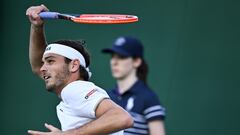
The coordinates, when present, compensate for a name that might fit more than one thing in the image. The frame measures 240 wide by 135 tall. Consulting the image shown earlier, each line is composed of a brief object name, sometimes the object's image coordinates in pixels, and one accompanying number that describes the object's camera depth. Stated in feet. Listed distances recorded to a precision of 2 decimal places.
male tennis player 23.20
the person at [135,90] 31.50
